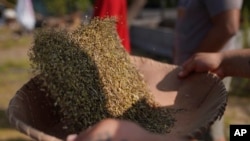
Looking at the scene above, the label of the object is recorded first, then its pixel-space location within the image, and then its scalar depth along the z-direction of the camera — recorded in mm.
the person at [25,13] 7087
